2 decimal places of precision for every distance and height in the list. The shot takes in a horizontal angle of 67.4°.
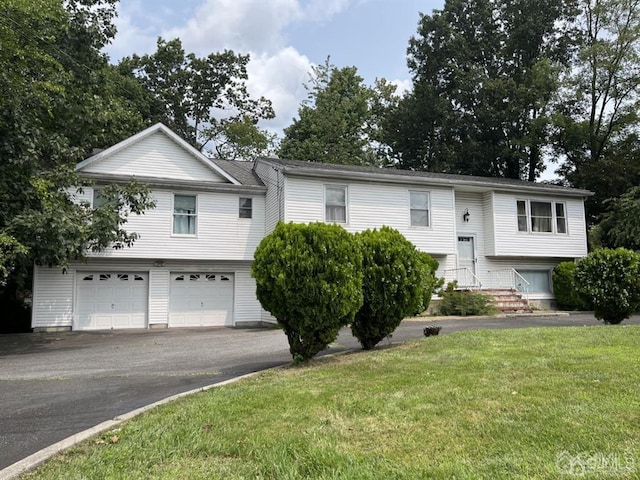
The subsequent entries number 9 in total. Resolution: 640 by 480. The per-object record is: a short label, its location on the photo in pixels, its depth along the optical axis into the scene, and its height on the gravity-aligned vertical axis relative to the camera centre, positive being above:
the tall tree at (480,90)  31.92 +13.40
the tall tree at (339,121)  34.81 +12.68
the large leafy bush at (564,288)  19.81 -0.08
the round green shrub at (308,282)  7.38 +0.08
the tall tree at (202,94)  34.31 +14.16
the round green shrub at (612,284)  11.23 +0.05
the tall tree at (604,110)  25.30 +10.54
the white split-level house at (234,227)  16.75 +2.36
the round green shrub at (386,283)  8.36 +0.07
